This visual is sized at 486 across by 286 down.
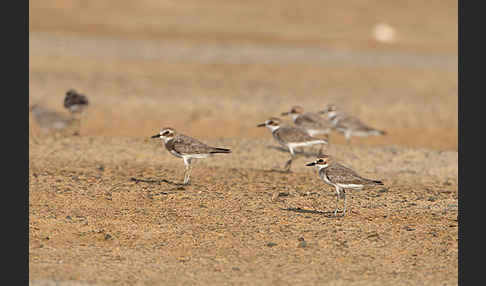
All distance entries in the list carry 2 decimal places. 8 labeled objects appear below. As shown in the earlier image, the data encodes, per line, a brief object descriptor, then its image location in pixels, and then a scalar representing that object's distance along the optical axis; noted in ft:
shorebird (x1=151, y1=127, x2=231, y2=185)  42.65
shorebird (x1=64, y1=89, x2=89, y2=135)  65.21
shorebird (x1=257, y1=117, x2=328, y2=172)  49.49
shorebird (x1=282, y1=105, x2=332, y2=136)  57.57
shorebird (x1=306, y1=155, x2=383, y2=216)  35.63
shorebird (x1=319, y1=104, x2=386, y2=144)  61.87
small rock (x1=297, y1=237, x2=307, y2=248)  32.37
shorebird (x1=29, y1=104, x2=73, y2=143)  62.85
